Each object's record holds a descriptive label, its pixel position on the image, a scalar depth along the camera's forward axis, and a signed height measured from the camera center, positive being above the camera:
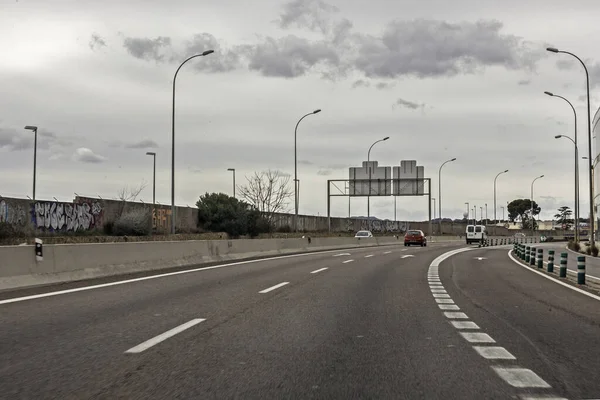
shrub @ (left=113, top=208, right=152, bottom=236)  42.28 +0.18
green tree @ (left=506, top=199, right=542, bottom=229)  171.62 +5.07
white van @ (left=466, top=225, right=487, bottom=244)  66.00 -0.44
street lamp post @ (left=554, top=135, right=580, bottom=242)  50.34 +3.20
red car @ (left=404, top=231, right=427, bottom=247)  53.94 -0.80
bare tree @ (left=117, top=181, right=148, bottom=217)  43.06 +1.39
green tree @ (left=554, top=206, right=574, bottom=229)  192.18 +1.87
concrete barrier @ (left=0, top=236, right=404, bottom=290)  13.05 -0.85
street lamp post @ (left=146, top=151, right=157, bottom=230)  55.70 +5.14
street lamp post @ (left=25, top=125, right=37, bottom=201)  42.44 +5.30
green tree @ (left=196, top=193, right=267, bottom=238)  56.09 +1.00
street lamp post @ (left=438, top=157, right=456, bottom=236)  80.57 +4.56
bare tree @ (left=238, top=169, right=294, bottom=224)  72.91 +3.57
